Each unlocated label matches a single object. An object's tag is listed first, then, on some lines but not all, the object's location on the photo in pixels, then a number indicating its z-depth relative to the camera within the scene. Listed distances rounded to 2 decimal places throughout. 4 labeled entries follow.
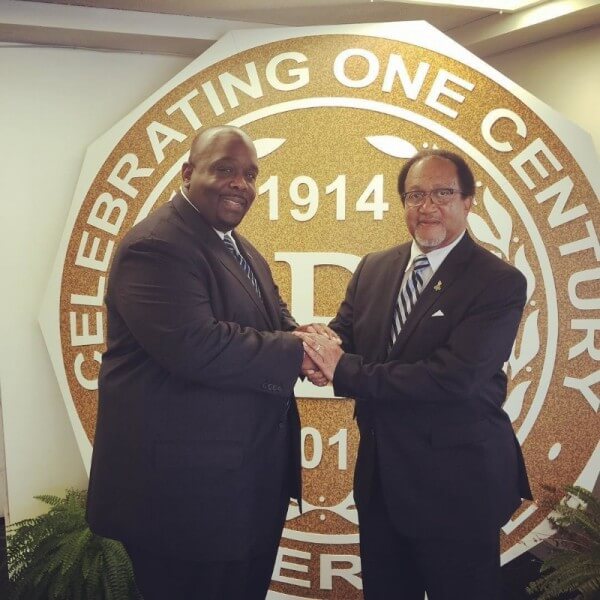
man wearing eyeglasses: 1.93
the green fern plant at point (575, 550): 2.72
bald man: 1.81
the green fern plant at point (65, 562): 2.86
